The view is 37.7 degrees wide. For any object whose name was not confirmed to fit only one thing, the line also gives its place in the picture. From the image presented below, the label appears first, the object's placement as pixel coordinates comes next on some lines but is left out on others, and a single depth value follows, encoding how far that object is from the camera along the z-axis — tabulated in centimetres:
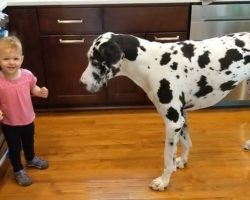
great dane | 192
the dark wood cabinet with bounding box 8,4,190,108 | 274
